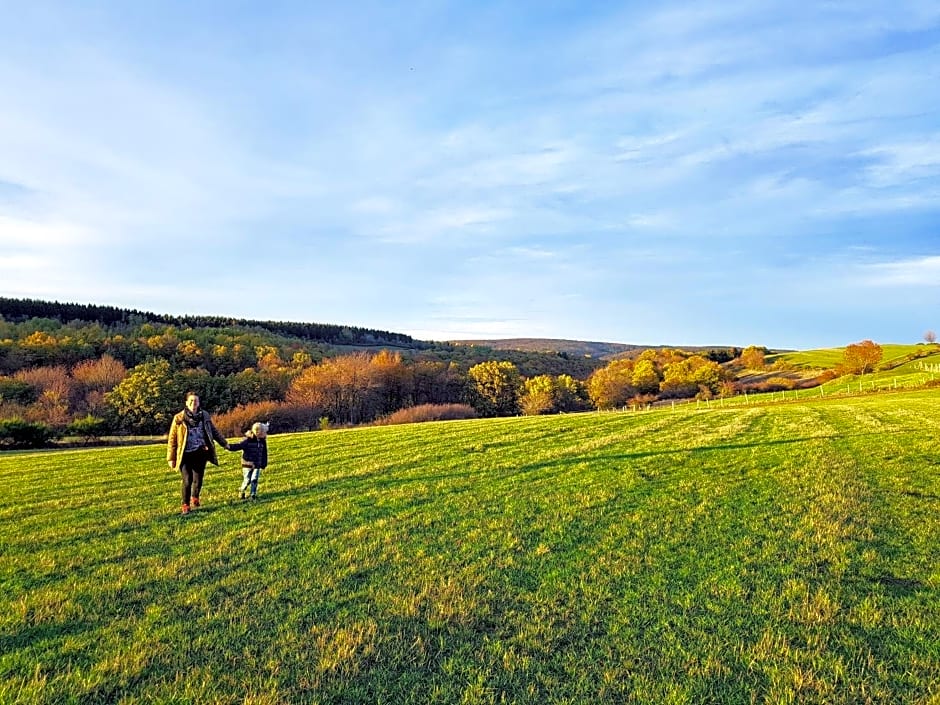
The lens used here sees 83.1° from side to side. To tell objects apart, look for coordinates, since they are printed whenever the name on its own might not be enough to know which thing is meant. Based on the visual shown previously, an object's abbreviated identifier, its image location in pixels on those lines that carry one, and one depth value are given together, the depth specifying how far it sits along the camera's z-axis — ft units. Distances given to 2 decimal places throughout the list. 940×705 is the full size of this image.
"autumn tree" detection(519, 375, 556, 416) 281.87
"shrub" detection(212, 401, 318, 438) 181.78
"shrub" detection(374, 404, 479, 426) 195.34
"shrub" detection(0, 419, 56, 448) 125.70
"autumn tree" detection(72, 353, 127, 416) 211.96
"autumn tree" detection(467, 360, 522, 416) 320.46
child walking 40.91
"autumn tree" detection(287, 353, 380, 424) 253.24
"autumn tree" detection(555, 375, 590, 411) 311.23
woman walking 36.73
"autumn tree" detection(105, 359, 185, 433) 204.85
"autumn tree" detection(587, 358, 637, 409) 315.58
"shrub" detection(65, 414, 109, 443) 153.38
